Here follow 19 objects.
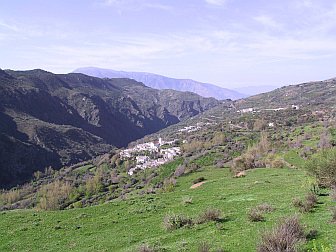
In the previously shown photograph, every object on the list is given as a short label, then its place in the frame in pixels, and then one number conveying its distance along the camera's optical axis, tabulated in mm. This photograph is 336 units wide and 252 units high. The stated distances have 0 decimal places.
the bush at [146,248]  14396
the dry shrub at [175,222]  18578
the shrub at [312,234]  13531
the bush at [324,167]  21109
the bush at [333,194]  18959
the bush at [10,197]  111812
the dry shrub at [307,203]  17944
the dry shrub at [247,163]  51781
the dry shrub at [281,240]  11609
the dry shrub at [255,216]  17375
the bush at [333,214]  15301
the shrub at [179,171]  74281
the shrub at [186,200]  25786
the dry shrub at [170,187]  48425
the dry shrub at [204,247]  13075
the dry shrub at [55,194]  82188
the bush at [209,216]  18766
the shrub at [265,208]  18922
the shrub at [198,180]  49281
